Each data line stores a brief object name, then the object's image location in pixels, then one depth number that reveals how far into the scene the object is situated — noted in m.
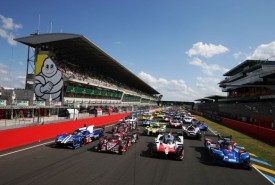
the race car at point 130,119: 20.71
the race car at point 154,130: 16.81
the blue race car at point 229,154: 9.13
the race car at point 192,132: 16.10
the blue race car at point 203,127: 22.01
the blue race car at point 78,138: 11.12
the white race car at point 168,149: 9.80
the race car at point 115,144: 10.48
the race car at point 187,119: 29.06
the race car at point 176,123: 22.61
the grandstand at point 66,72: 29.12
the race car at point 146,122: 22.86
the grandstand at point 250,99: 21.66
